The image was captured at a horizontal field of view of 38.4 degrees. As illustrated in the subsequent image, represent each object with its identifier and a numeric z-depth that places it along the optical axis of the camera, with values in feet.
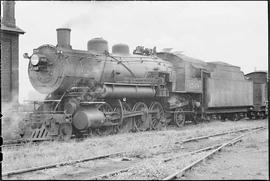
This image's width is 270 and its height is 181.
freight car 70.38
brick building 54.54
